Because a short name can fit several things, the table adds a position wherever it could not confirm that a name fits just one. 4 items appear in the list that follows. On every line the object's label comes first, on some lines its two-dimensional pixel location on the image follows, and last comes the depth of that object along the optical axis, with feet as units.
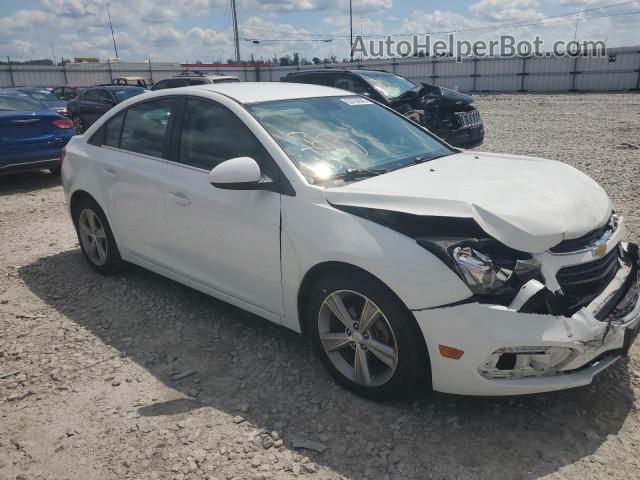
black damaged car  28.19
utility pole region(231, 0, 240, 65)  131.44
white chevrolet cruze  7.81
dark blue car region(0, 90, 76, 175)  27.12
